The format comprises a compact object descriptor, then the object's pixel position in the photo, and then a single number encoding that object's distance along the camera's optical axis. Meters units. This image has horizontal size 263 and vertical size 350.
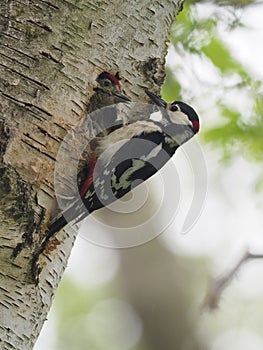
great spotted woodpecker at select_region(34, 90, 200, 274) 6.06
